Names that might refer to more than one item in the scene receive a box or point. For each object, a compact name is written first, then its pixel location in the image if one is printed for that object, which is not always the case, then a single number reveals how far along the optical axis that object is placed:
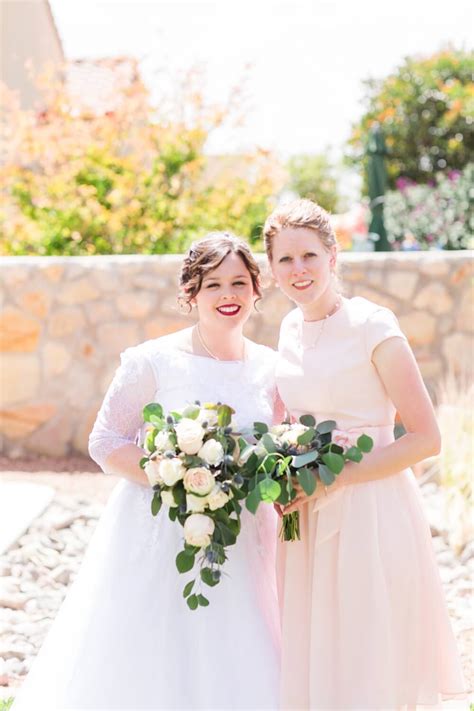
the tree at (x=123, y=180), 9.04
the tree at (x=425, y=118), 20.25
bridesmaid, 2.69
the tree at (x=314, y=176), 34.59
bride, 2.80
